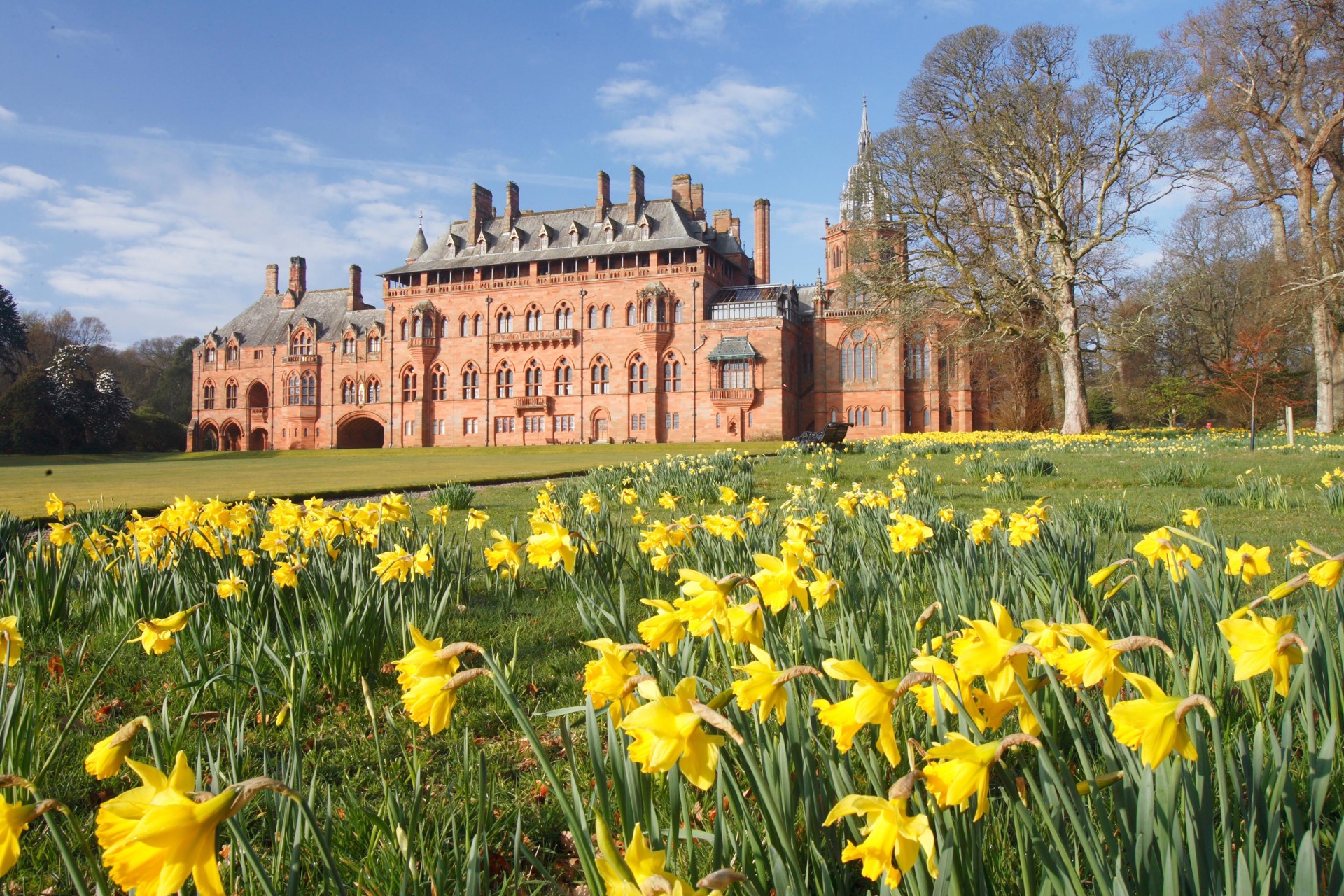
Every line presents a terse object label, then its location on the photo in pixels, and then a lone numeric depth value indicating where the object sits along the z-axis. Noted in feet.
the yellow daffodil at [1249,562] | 6.52
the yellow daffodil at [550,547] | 7.13
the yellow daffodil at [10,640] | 5.55
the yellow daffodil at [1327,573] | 4.89
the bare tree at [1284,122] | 71.41
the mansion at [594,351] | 136.67
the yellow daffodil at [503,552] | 8.41
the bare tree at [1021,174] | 72.64
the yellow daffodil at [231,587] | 9.73
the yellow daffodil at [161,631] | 5.86
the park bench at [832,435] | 56.80
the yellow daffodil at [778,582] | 5.01
